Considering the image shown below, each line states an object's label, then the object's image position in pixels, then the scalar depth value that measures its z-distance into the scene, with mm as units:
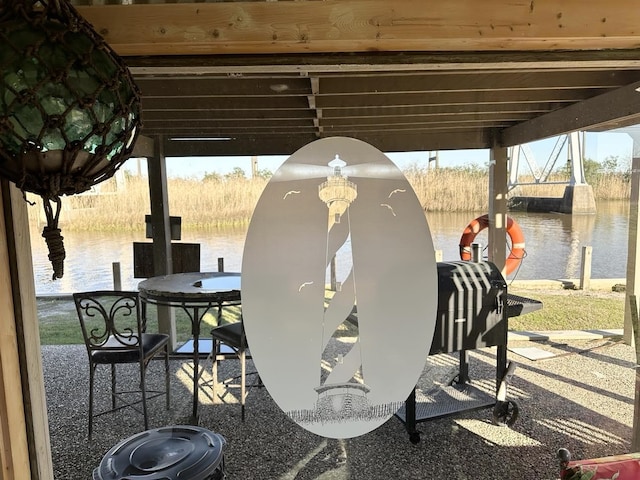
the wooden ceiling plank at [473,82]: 1773
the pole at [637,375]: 2098
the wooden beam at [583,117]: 1960
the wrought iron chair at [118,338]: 2412
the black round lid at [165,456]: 1441
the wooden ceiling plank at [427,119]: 1896
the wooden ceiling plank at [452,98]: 1893
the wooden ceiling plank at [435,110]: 1908
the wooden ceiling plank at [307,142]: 1890
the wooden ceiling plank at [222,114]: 1968
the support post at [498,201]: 2092
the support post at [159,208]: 2033
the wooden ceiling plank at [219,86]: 1646
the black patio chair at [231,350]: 2326
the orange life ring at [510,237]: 2146
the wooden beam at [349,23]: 1294
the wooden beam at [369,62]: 1385
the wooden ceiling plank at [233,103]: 1906
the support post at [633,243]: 2309
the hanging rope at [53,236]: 838
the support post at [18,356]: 1306
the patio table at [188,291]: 2293
